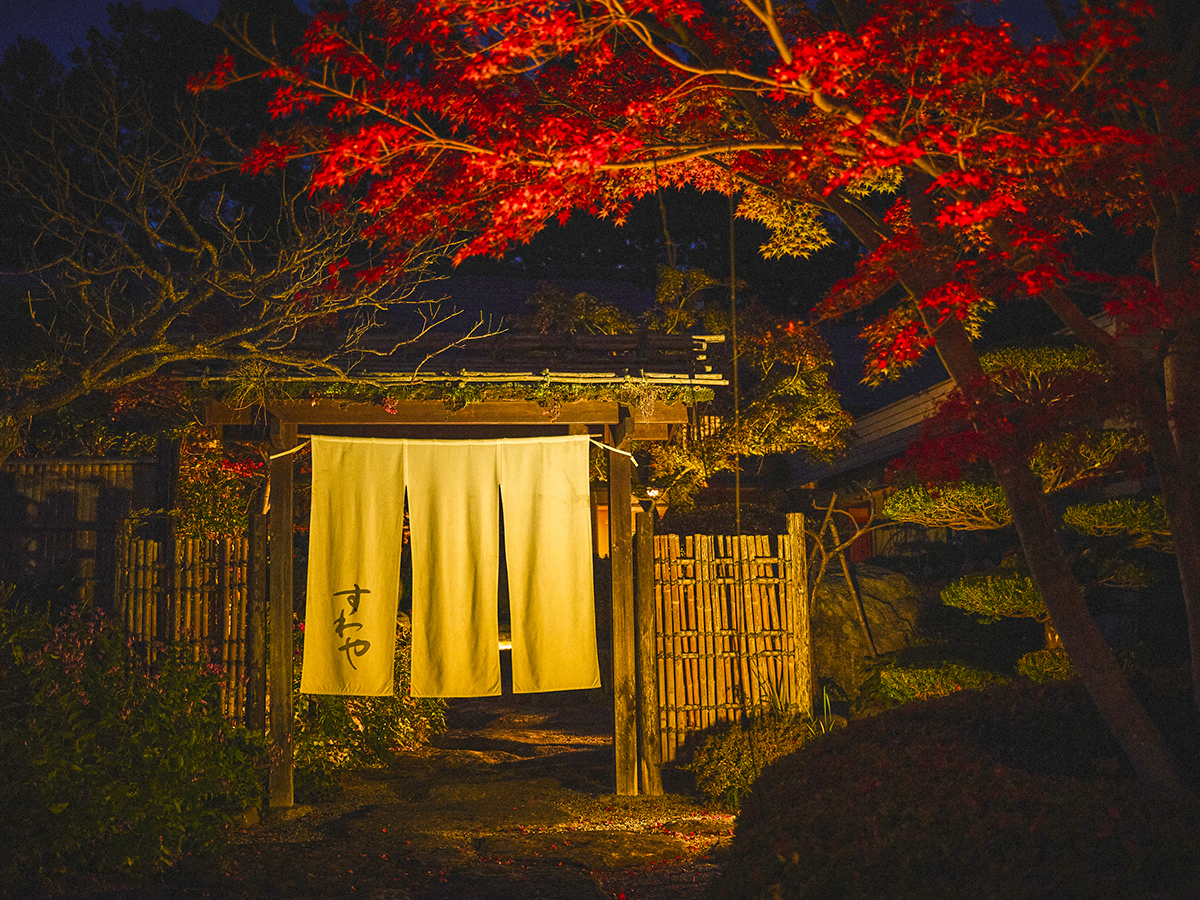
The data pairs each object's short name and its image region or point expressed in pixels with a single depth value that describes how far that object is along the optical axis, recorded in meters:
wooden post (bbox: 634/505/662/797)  8.09
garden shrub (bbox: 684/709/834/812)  7.70
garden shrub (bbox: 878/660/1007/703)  8.75
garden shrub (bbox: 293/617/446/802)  8.35
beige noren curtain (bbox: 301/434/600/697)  7.87
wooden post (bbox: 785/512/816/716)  8.26
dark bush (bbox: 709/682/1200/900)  3.47
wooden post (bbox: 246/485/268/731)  7.76
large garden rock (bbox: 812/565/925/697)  12.72
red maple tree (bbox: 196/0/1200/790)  4.73
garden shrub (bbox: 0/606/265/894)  4.98
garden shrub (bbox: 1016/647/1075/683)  7.94
